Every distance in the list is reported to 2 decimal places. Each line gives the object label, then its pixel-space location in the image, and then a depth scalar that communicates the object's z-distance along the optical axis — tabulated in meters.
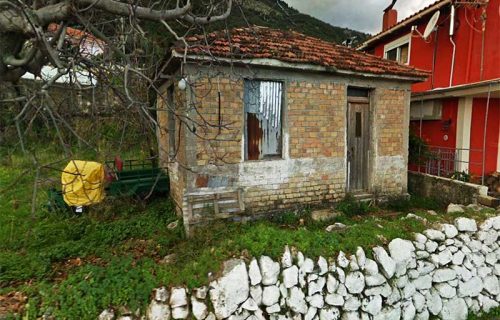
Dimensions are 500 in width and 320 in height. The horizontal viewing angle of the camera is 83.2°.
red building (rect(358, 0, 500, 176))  7.93
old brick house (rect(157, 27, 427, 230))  5.50
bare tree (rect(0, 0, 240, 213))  2.63
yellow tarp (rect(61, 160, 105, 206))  6.39
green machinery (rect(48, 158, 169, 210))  6.91
